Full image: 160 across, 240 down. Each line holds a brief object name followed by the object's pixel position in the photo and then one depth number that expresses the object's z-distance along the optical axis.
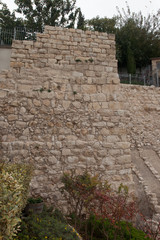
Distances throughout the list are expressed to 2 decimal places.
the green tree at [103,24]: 21.53
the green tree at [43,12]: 19.48
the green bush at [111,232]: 3.77
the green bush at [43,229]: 2.88
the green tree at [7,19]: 19.37
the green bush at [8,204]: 1.94
